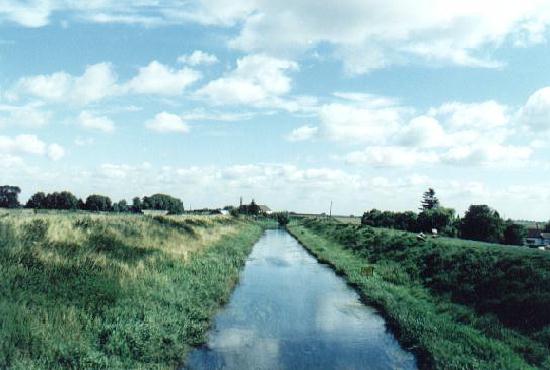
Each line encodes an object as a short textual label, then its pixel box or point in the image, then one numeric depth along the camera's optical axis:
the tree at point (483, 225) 54.12
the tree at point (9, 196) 136.50
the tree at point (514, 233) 53.22
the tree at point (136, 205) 167.48
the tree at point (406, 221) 76.69
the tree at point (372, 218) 94.86
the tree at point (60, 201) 137.74
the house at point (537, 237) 67.58
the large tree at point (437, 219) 66.92
